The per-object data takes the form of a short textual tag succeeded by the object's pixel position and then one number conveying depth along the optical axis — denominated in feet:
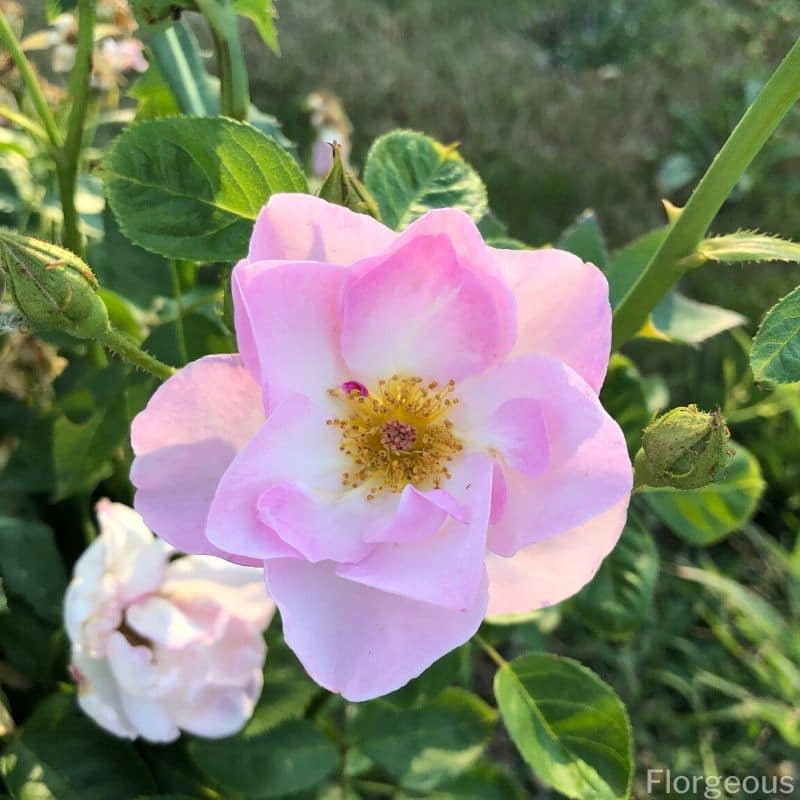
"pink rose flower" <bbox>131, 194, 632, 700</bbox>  0.35
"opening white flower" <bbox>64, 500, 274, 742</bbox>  0.56
